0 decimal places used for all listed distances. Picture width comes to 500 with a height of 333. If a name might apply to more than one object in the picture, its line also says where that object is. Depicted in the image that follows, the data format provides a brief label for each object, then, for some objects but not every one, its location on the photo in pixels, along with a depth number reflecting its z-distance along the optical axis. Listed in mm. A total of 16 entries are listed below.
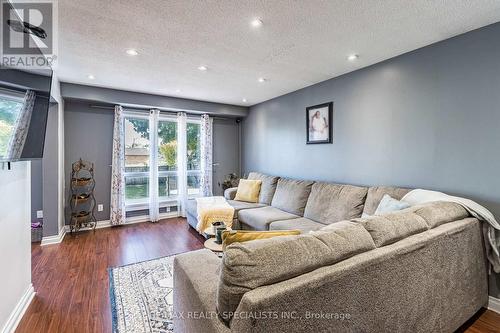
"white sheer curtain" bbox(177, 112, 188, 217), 5016
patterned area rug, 1911
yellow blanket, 3506
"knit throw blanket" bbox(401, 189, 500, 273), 1912
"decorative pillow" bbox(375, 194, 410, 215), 2203
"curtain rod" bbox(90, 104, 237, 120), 4406
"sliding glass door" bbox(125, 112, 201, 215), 4742
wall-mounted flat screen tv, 1592
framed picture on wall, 3615
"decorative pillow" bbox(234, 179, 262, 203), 4375
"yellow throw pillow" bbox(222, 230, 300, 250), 1332
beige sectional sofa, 968
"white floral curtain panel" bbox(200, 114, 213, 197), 5289
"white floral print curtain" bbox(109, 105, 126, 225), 4414
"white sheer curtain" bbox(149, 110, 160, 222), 4754
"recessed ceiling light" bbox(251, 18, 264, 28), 2033
